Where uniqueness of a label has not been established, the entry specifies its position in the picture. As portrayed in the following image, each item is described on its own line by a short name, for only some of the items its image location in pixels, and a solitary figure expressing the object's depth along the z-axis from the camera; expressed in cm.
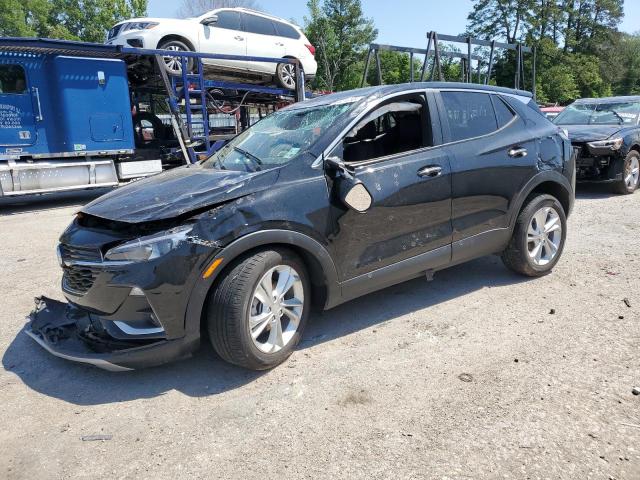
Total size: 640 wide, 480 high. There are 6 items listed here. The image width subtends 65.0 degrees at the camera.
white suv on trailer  1045
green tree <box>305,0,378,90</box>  4056
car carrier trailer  895
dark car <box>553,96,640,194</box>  859
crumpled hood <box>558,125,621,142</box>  870
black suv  280
